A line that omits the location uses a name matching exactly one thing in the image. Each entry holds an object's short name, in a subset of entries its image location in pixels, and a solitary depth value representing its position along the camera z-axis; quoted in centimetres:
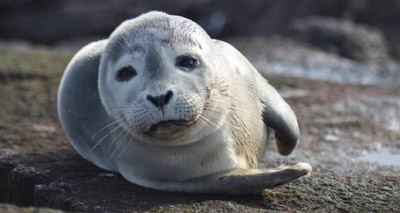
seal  799
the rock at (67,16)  2898
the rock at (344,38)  2086
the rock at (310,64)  1801
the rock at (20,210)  714
